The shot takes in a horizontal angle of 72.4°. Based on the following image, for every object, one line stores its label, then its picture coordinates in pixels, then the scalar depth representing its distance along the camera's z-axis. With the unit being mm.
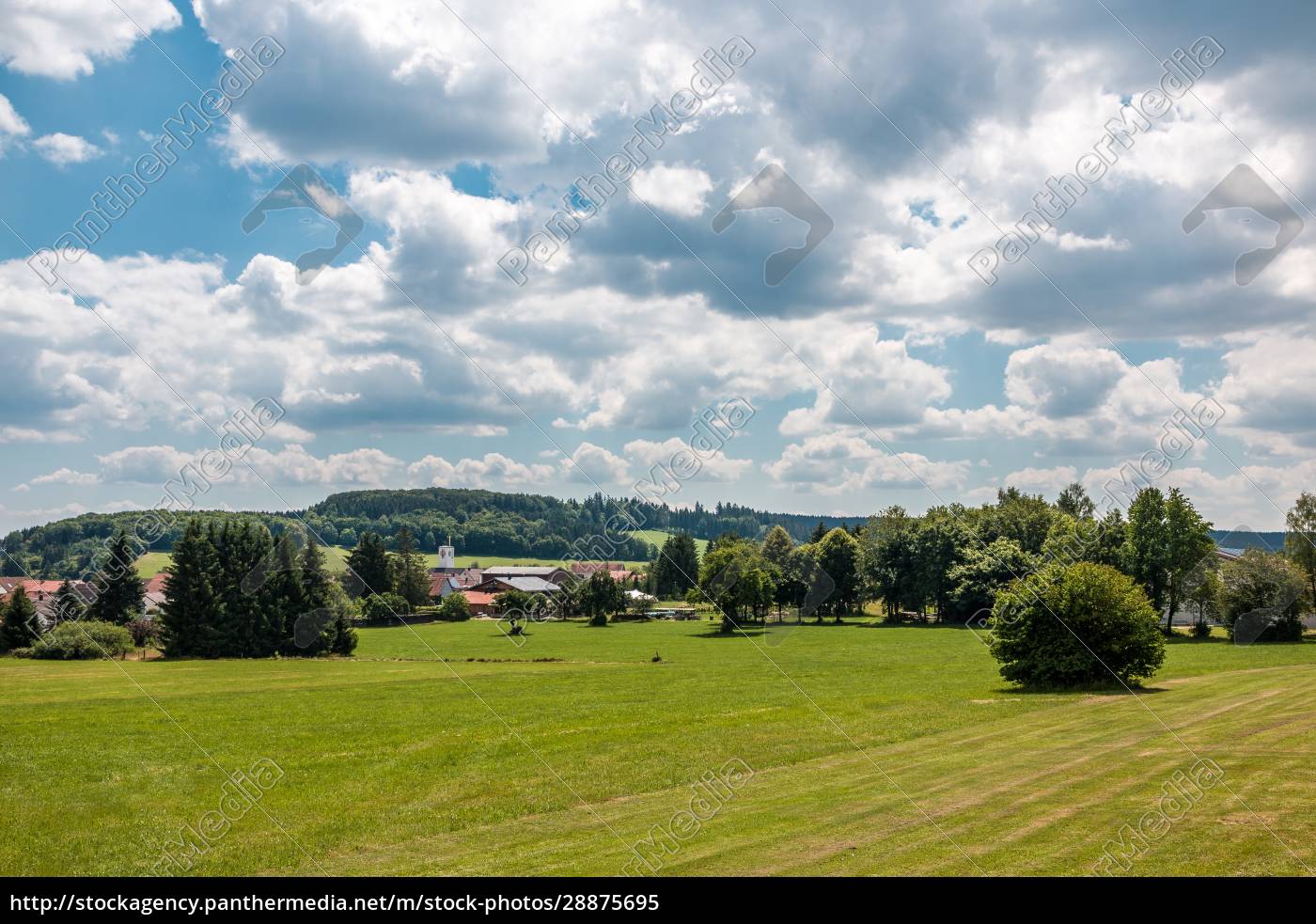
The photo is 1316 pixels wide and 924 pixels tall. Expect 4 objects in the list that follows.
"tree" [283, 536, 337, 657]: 72250
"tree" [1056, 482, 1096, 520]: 122062
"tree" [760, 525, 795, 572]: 117312
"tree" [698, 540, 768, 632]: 89562
